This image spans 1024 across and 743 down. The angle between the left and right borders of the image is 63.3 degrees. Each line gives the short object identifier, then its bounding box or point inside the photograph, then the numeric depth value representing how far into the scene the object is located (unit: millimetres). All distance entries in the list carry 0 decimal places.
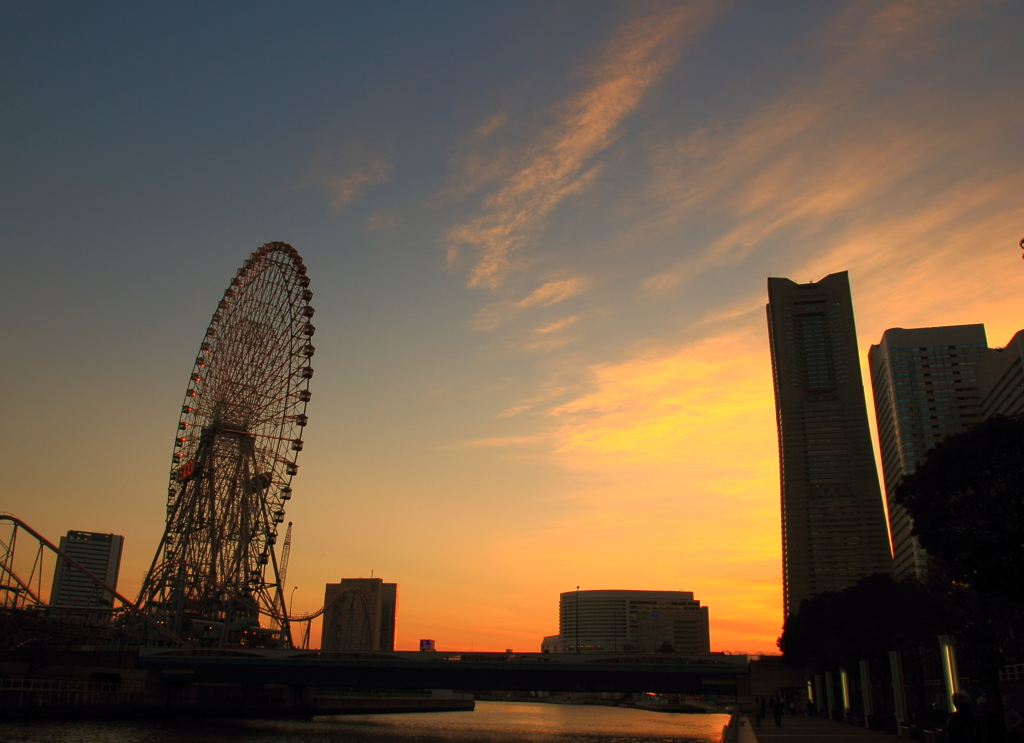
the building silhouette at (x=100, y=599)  109588
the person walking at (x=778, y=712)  65438
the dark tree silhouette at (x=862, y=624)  64062
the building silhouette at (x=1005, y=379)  168625
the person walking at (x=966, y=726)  12742
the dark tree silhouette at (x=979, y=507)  35719
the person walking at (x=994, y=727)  12789
